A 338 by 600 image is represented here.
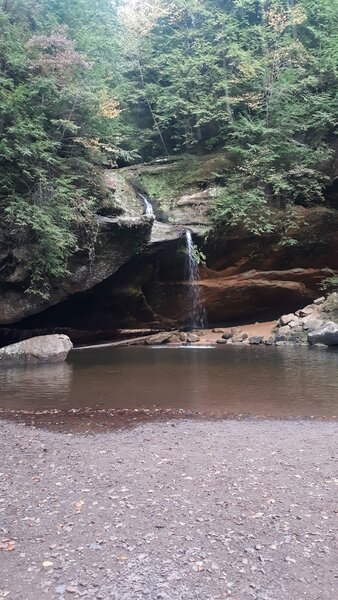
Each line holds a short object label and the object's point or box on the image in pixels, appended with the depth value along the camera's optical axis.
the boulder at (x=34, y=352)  12.66
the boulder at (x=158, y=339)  16.91
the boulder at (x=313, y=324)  15.04
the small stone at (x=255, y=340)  15.83
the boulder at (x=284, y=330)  15.86
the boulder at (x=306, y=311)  16.64
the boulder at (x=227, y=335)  16.72
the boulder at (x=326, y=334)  14.22
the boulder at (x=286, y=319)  16.62
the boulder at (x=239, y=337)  16.37
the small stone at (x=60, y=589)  2.69
